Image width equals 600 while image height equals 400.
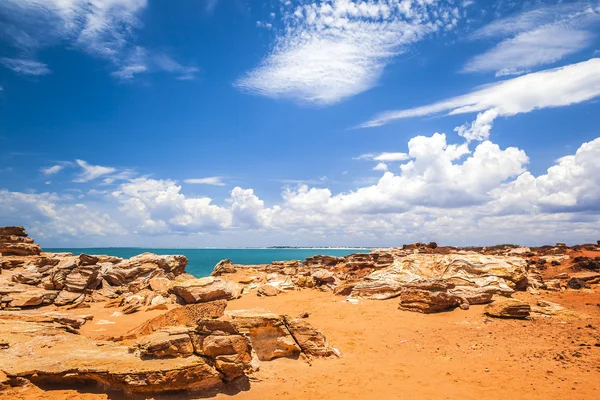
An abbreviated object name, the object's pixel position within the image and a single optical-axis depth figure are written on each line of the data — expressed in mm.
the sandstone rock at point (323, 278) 26344
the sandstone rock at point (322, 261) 44062
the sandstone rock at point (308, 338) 10789
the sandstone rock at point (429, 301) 16188
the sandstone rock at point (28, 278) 20375
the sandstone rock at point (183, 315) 11219
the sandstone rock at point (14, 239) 29944
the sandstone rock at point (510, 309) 14234
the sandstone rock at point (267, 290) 23469
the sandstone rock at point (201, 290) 17672
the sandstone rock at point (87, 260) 22964
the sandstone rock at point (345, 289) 21734
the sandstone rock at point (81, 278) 20219
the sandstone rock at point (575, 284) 20858
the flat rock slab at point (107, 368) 7324
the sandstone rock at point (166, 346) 8234
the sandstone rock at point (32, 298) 16734
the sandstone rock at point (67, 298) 18603
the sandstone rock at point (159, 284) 22109
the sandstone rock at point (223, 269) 35606
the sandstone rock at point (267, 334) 10180
